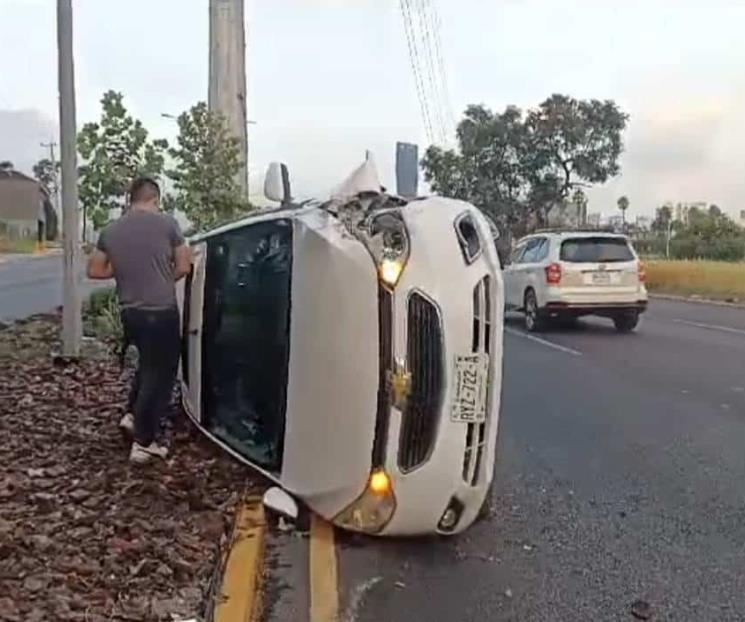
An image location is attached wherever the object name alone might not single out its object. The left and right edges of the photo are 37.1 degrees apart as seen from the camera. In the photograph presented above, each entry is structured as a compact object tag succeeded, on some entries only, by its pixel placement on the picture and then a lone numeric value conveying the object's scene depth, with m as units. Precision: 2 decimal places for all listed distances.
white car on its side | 4.84
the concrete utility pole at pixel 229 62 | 12.80
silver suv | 18.11
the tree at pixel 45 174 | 95.50
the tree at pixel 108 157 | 11.96
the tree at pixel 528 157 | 46.34
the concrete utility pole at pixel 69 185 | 10.41
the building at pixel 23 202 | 93.49
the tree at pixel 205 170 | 13.11
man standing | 6.32
